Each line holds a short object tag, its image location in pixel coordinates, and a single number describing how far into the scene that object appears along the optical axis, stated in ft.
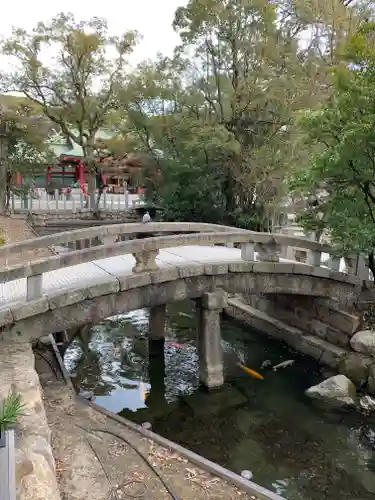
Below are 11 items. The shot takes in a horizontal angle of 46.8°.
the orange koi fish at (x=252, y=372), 35.75
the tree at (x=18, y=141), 78.95
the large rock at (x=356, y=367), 32.55
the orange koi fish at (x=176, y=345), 41.93
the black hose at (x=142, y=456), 16.03
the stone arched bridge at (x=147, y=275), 25.12
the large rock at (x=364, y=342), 32.96
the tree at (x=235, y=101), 63.10
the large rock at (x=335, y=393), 30.40
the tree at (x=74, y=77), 80.12
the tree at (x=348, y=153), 28.71
